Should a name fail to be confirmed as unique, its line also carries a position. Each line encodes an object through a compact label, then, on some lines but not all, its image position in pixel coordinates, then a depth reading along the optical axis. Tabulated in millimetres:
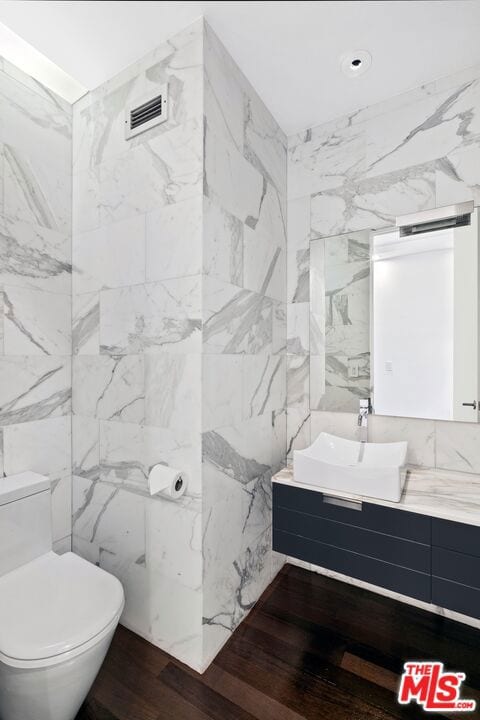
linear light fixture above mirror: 1665
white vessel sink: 1399
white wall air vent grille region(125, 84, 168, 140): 1469
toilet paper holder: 1359
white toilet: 1054
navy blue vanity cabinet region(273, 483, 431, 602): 1320
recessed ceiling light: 1562
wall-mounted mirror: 1676
